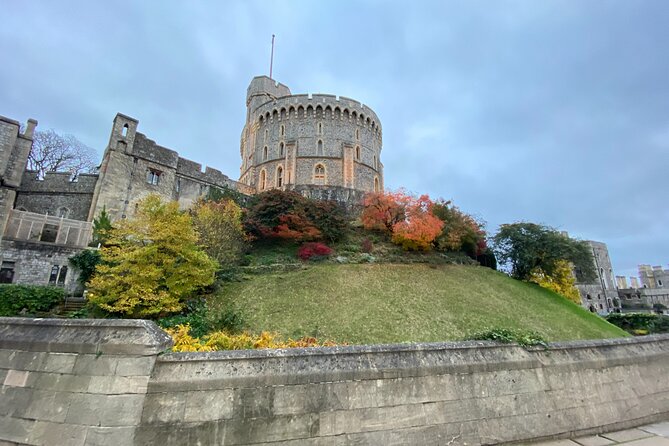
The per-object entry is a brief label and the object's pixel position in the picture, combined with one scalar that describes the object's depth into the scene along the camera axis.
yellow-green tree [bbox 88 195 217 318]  13.41
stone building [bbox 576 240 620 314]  60.88
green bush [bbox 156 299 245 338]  12.05
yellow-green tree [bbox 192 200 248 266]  19.50
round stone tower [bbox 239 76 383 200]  40.25
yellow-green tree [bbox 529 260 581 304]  27.06
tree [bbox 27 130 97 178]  34.33
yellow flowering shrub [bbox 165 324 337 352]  6.60
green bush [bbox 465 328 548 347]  5.50
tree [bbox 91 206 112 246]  21.84
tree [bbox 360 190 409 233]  26.00
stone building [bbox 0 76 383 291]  20.25
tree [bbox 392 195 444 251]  23.25
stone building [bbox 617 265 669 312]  64.19
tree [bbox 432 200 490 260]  24.34
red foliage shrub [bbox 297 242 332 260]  22.23
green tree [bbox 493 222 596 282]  25.91
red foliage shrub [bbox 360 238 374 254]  23.73
